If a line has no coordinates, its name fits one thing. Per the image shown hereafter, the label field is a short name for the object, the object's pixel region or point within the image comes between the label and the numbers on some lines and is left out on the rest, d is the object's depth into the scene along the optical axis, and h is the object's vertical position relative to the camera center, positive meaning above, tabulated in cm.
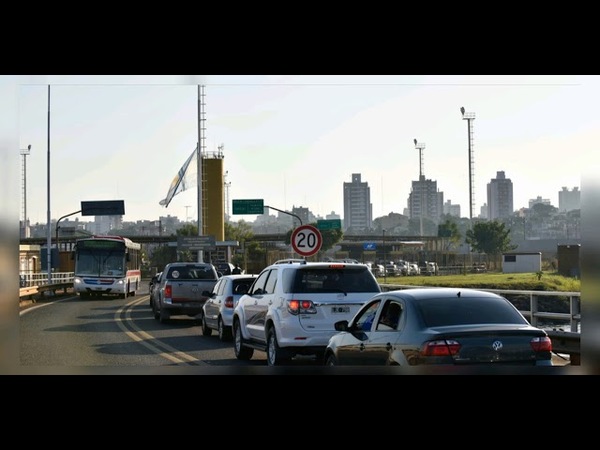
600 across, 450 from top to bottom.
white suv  1498 -78
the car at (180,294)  2752 -112
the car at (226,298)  2159 -100
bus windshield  4256 -28
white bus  4259 -37
